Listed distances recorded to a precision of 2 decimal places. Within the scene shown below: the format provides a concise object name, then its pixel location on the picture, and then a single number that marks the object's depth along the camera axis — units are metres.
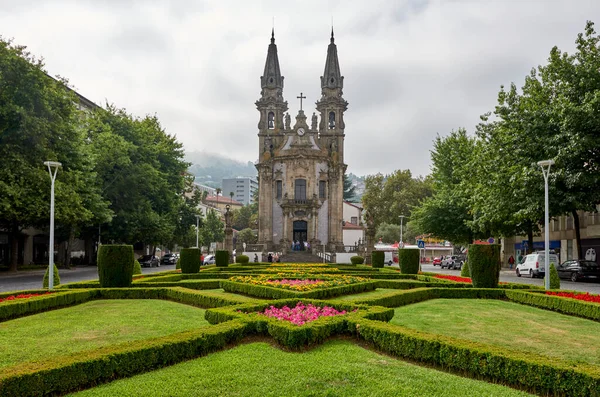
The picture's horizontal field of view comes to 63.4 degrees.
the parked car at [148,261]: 47.38
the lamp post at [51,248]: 18.16
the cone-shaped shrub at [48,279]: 19.22
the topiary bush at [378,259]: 34.05
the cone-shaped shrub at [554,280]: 19.22
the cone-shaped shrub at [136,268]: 26.19
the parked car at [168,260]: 56.14
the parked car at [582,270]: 28.31
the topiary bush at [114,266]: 18.17
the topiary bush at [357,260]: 41.00
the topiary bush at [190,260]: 25.69
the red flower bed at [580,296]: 14.76
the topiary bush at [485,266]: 18.50
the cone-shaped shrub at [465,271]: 25.89
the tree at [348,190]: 108.66
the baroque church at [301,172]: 56.09
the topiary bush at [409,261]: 25.66
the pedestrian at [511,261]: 47.56
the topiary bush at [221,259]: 32.31
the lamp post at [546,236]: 18.73
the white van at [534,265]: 31.98
